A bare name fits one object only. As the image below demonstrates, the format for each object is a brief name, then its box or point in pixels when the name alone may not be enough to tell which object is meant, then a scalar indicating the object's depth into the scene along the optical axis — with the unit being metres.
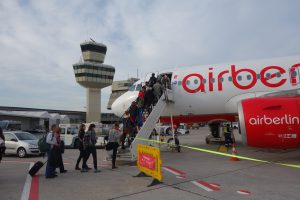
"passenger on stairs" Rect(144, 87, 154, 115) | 13.49
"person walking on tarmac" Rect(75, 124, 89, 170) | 10.02
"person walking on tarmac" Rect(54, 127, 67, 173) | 9.21
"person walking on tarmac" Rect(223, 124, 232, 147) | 16.17
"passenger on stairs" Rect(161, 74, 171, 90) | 14.05
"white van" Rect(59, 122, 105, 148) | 21.88
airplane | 13.23
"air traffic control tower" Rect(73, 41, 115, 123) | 97.06
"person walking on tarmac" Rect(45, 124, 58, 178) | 8.77
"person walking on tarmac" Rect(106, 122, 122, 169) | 10.16
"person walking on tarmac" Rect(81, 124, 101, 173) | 9.87
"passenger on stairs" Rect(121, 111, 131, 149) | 12.37
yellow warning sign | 7.00
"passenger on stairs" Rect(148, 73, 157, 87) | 14.08
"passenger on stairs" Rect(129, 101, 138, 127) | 12.95
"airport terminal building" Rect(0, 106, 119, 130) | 60.53
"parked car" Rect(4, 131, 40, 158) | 15.68
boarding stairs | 10.41
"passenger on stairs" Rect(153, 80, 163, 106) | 13.58
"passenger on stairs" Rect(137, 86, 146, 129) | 13.09
